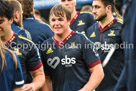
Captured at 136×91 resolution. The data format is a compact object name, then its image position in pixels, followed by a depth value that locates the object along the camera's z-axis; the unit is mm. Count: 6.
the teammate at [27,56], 10289
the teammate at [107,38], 14211
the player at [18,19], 11711
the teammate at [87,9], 23564
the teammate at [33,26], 13068
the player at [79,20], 16578
